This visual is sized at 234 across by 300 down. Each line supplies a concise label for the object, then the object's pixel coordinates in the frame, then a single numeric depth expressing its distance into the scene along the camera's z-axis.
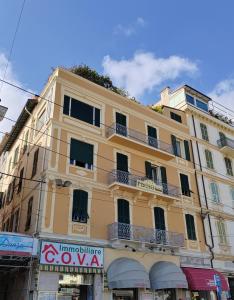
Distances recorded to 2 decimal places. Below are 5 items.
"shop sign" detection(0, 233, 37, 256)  10.37
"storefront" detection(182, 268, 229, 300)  14.15
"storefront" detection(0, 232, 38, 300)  10.43
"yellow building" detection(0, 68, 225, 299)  11.96
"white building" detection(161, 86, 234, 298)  17.19
